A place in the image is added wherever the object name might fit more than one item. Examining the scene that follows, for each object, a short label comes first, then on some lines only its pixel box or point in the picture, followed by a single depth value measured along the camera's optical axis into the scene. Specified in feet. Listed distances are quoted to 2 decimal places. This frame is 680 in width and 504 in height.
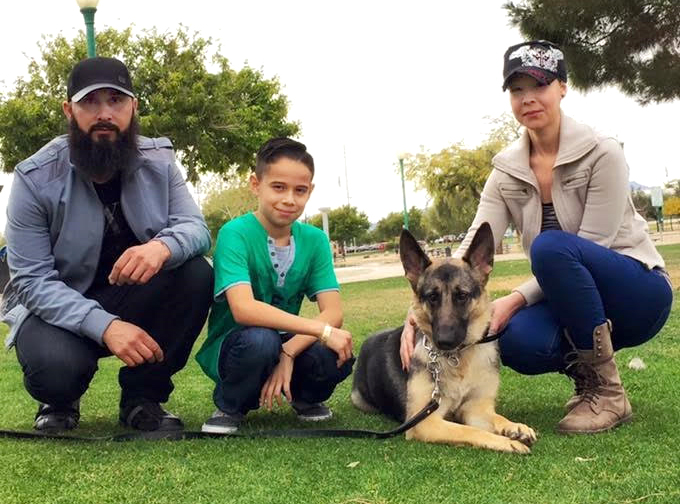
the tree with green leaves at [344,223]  274.57
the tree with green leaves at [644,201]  248.32
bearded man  12.84
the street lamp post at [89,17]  39.93
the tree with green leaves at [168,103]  85.51
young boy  13.41
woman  12.79
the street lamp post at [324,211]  112.16
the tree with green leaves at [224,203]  187.42
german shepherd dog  12.80
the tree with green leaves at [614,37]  53.57
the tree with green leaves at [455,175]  154.51
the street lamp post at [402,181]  113.09
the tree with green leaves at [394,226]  281.74
